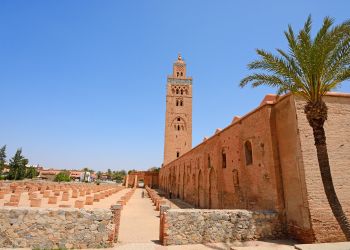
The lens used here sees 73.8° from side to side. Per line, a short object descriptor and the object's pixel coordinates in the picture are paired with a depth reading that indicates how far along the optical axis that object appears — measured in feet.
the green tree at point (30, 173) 197.36
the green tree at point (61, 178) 210.30
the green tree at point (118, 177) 321.38
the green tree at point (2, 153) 232.63
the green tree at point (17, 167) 180.65
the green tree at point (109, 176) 387.71
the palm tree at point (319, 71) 23.31
